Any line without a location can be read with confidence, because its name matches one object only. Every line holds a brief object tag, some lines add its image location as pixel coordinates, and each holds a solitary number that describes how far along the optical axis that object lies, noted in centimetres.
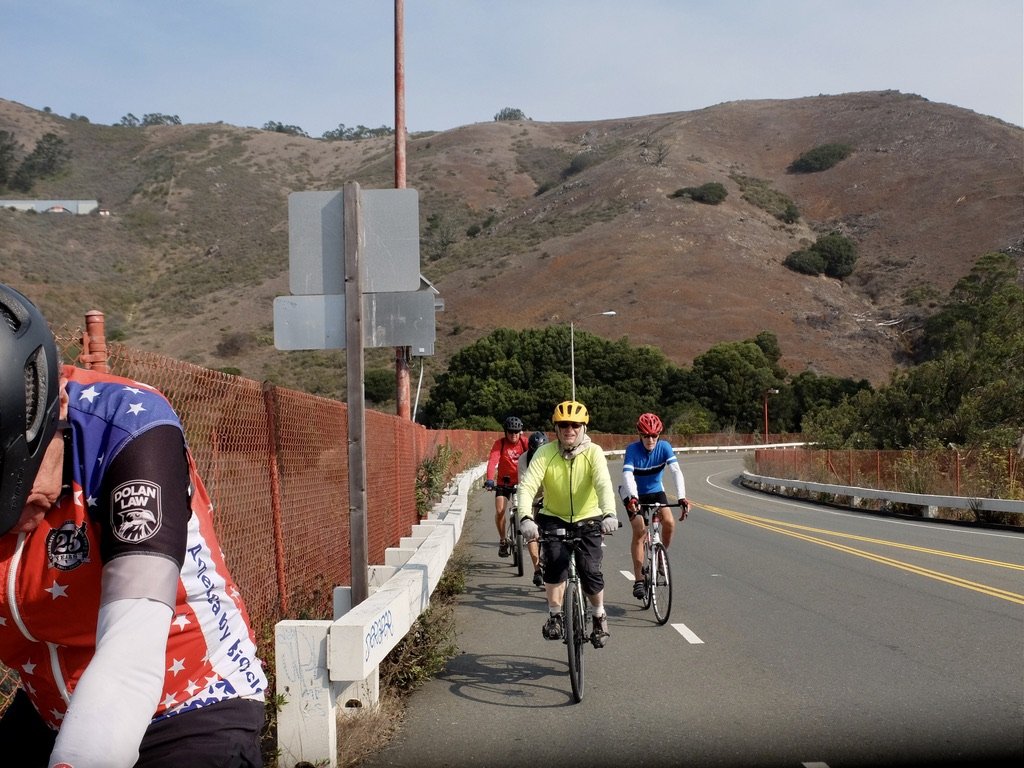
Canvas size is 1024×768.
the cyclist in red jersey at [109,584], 183
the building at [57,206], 8769
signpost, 729
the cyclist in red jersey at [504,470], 1439
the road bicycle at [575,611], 751
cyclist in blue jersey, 1087
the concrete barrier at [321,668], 551
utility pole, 1224
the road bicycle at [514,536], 1408
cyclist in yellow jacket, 811
